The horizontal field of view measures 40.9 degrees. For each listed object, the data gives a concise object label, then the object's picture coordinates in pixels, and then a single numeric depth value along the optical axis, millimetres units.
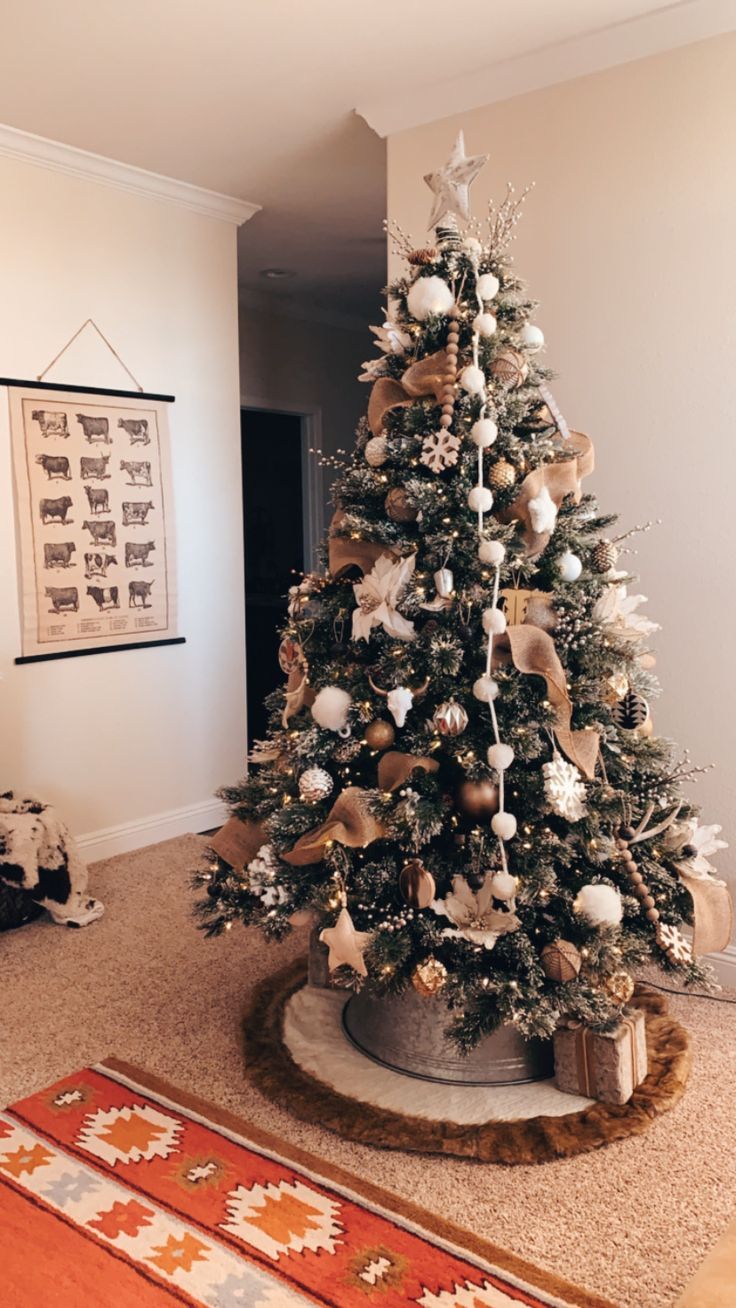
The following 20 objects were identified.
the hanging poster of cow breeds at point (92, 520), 3480
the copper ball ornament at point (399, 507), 2141
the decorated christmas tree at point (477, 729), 2033
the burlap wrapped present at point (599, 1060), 2115
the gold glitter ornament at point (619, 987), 2064
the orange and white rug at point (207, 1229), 1637
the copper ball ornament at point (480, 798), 2041
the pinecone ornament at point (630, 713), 2246
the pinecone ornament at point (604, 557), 2219
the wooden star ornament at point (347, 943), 2029
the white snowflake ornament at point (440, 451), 2100
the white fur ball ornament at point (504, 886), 1993
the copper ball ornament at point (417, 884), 2021
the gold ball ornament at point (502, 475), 2092
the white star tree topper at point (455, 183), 2203
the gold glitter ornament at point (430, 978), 2010
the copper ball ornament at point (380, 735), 2107
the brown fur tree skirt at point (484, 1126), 1997
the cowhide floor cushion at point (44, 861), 3117
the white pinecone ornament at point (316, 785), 2139
